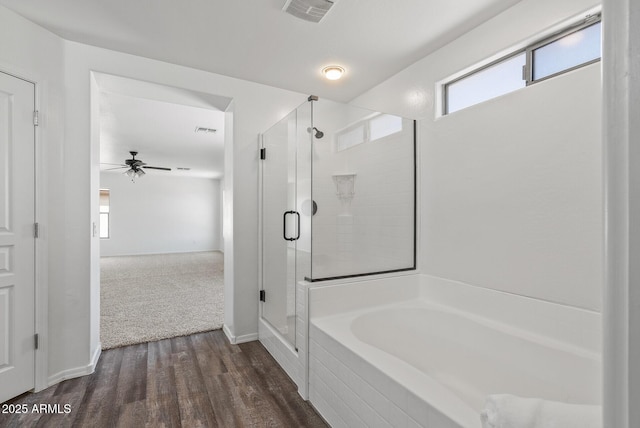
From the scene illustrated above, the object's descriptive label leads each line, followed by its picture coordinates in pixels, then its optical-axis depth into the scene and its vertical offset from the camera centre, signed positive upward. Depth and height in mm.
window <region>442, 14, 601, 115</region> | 1682 +919
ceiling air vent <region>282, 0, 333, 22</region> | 1922 +1286
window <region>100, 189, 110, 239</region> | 8647 -23
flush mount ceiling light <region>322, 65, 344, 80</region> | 2757 +1271
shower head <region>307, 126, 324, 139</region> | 2377 +611
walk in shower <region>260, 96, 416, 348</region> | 2342 +128
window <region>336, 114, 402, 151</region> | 2514 +684
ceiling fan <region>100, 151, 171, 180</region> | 6041 +947
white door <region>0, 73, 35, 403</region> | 1977 -160
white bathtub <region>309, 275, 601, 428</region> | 1350 -746
